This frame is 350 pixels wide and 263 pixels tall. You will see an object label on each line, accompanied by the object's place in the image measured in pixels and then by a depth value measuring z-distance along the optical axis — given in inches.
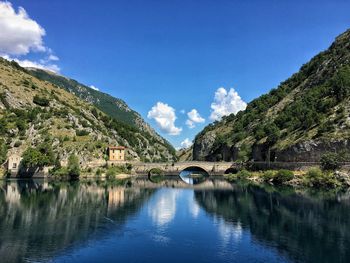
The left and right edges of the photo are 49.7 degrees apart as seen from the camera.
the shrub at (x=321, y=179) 3660.9
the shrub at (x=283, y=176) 4101.9
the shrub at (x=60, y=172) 5201.8
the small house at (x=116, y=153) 5940.0
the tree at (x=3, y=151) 5320.9
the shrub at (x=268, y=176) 4419.3
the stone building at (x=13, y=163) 5270.7
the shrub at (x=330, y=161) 3927.2
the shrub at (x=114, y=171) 5413.4
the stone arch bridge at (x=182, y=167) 5994.1
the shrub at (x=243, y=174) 5064.0
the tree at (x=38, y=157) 5206.7
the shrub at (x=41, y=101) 7047.2
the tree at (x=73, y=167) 5167.3
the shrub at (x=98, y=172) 5428.2
